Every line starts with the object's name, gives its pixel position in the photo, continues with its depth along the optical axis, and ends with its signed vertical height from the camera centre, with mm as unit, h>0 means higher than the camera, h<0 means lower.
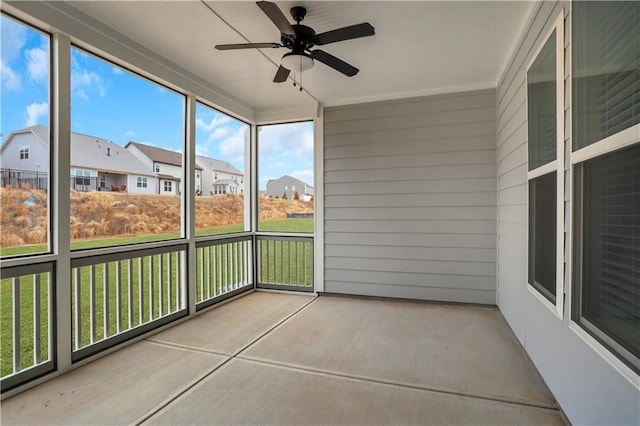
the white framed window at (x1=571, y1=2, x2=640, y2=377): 1299 +164
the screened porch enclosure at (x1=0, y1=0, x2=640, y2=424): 1728 -92
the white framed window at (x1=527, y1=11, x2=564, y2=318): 1912 +283
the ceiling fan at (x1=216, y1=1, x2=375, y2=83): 2242 +1268
